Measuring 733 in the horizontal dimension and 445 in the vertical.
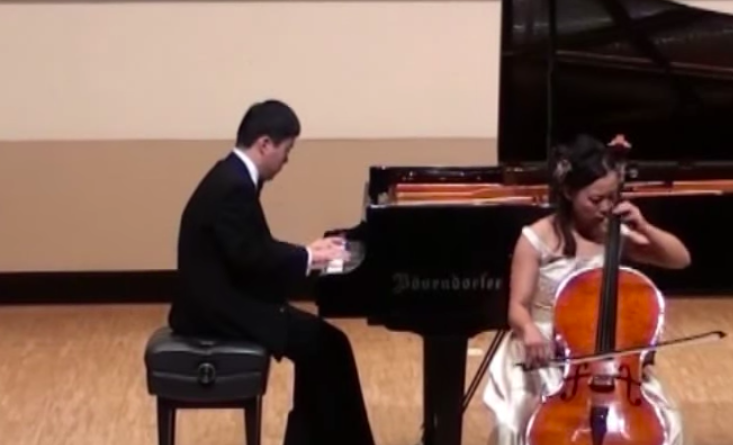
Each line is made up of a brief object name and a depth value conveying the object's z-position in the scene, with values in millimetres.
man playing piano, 8305
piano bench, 8266
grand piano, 8109
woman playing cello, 7723
